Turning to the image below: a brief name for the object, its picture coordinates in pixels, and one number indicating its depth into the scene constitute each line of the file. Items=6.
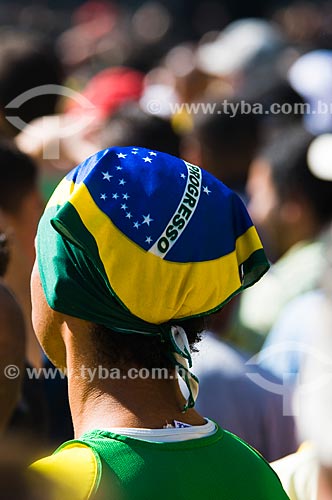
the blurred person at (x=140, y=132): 7.91
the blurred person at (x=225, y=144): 9.68
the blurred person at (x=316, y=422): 3.09
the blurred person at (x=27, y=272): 5.00
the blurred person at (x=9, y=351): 4.11
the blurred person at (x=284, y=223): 7.01
